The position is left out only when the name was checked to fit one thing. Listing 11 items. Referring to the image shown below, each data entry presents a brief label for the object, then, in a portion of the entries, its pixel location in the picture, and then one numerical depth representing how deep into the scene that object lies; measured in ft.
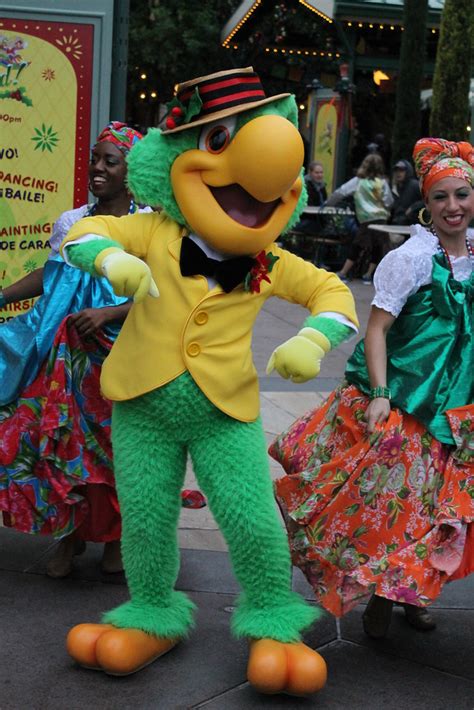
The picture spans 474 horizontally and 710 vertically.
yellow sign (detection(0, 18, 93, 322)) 16.67
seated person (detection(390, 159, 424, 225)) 41.37
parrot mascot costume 10.57
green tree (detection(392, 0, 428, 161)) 51.72
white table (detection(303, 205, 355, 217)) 44.86
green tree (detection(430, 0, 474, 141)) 45.42
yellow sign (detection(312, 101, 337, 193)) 55.21
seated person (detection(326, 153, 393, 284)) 41.52
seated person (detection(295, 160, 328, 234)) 46.32
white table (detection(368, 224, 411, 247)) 35.83
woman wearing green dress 10.94
